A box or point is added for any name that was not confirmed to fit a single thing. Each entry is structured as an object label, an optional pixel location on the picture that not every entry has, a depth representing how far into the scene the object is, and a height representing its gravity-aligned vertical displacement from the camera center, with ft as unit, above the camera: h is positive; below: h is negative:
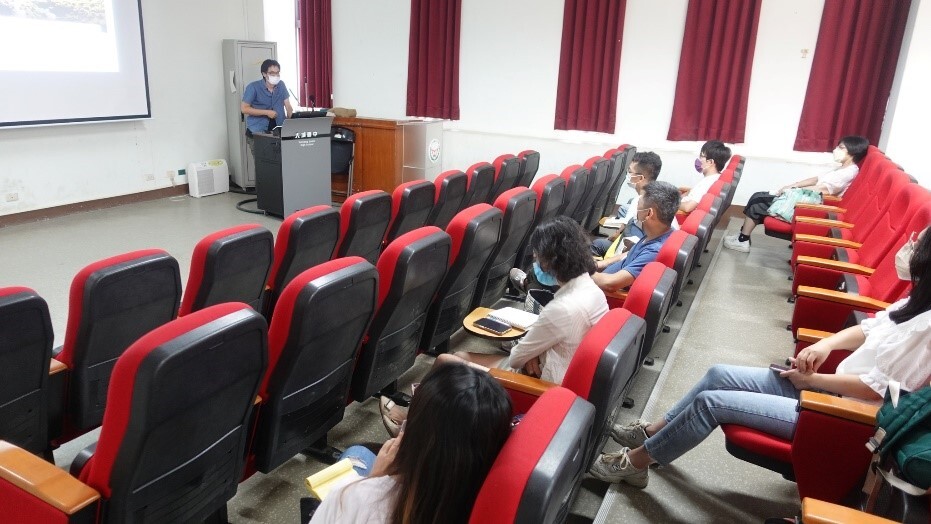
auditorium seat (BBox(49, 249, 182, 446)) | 6.10 -2.42
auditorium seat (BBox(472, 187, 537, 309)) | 10.11 -2.26
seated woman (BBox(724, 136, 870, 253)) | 16.39 -1.64
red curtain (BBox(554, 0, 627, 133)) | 22.07 +1.60
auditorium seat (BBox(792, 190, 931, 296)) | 9.91 -2.37
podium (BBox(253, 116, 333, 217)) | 18.49 -2.17
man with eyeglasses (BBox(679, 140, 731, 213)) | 15.37 -1.25
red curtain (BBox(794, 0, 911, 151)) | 18.72 +1.55
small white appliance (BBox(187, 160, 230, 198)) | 22.31 -3.09
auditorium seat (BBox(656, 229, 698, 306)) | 8.18 -1.83
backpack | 4.58 -2.41
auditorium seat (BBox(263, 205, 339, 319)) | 8.59 -2.08
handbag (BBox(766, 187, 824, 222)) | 15.40 -2.08
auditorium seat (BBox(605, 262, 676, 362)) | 6.53 -1.93
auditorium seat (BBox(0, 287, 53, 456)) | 5.29 -2.48
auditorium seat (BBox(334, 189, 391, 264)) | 10.07 -2.00
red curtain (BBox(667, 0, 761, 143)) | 20.31 +1.46
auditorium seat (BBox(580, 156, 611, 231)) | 15.28 -2.14
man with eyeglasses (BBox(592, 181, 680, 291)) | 9.24 -1.79
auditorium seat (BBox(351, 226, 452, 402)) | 6.73 -2.31
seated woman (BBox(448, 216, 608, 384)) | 6.71 -2.13
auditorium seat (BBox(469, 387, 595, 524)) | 3.09 -1.83
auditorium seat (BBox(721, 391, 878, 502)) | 5.54 -2.91
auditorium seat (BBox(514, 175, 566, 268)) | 11.82 -1.80
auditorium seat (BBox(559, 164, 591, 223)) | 13.35 -1.73
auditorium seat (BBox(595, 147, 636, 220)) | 17.24 -1.88
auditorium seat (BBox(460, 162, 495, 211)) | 14.07 -1.81
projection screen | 16.70 +0.69
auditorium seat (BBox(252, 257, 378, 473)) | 5.40 -2.37
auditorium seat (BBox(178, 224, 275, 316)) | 6.96 -2.01
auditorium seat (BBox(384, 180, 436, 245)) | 11.31 -1.92
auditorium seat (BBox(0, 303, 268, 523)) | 3.88 -2.33
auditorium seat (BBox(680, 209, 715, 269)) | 9.80 -1.77
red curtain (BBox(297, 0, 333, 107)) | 27.43 +2.07
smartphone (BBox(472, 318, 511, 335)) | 7.88 -2.80
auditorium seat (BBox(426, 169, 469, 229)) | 12.49 -1.91
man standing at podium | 21.15 -0.28
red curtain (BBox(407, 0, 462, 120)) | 24.84 +1.70
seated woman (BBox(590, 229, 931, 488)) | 5.71 -2.85
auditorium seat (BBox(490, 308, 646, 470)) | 4.73 -1.95
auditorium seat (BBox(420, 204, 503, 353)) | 8.43 -2.25
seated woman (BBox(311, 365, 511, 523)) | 3.34 -1.84
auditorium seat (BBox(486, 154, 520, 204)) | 15.74 -1.77
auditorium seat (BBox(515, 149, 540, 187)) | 17.34 -1.68
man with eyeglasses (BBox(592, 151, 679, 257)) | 13.67 -1.39
